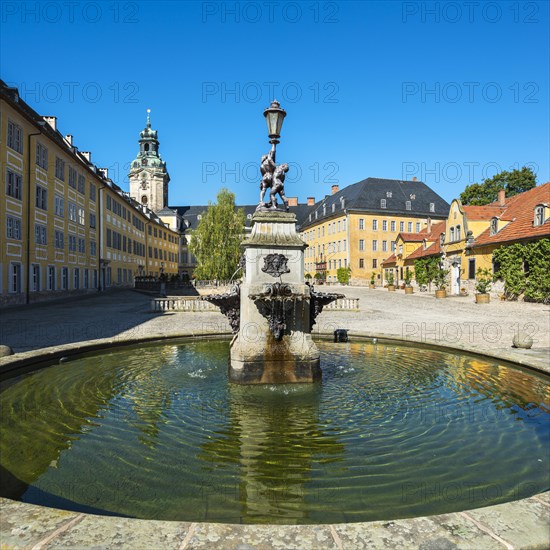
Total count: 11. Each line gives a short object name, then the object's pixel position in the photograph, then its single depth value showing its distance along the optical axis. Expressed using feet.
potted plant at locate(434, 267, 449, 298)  132.22
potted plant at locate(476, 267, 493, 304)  92.73
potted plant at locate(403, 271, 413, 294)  129.49
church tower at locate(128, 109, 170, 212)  286.25
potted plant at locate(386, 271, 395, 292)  144.03
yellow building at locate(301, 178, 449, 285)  201.87
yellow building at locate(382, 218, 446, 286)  155.84
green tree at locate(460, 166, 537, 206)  172.55
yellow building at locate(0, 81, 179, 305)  82.64
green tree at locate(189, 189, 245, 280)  148.05
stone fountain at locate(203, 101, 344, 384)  23.16
